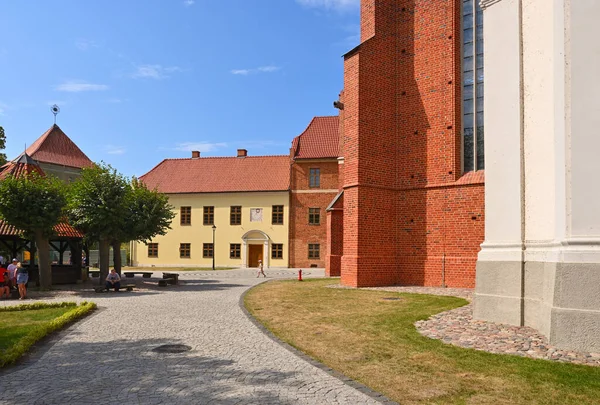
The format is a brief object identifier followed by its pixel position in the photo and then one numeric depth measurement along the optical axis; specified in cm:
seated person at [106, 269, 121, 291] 1931
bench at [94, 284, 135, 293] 1884
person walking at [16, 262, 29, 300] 1678
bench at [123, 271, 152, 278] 2841
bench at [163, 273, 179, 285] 2280
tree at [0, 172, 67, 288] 1831
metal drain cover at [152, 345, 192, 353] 805
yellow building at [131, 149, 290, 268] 4238
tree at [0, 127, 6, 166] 3716
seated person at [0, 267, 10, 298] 1731
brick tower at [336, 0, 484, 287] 1831
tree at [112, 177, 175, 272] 2391
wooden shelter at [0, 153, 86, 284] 2167
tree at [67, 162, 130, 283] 2094
